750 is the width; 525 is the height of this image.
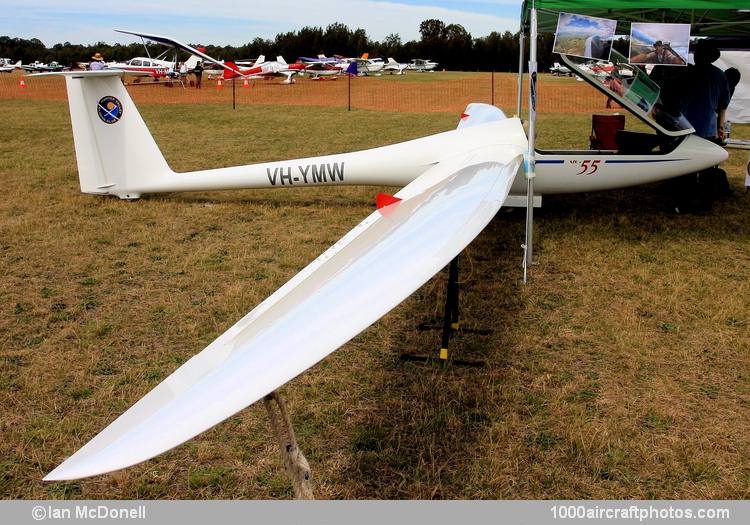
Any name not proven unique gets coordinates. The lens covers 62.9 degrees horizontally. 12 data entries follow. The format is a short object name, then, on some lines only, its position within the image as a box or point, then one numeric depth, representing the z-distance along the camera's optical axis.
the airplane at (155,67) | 45.62
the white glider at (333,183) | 2.25
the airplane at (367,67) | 63.38
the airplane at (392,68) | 66.81
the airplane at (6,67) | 71.65
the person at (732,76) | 10.72
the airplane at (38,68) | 71.44
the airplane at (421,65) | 78.00
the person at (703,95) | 8.36
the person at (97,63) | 33.87
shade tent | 6.03
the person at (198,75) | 39.72
